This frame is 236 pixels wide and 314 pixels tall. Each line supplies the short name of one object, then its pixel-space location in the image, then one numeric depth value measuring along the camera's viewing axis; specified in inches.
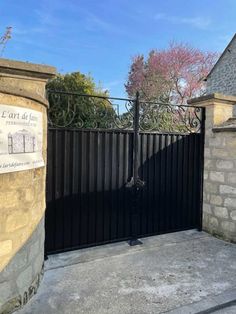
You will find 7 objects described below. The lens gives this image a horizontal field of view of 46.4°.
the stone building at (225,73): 552.3
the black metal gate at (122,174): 154.4
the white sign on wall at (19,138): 95.7
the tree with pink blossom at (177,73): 734.5
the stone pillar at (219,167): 179.9
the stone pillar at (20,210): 97.4
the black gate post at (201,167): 201.3
